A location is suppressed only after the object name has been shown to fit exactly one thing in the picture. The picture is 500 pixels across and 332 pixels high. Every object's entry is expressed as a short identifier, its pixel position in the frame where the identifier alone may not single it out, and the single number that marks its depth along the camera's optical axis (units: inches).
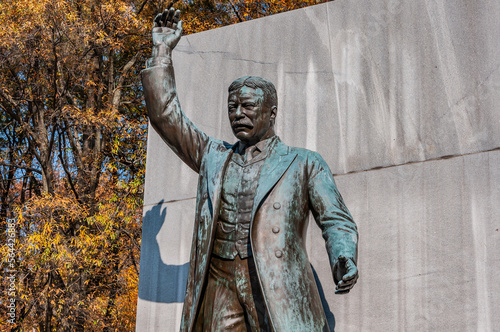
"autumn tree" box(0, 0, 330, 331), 569.9
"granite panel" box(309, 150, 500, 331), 229.1
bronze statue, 184.2
